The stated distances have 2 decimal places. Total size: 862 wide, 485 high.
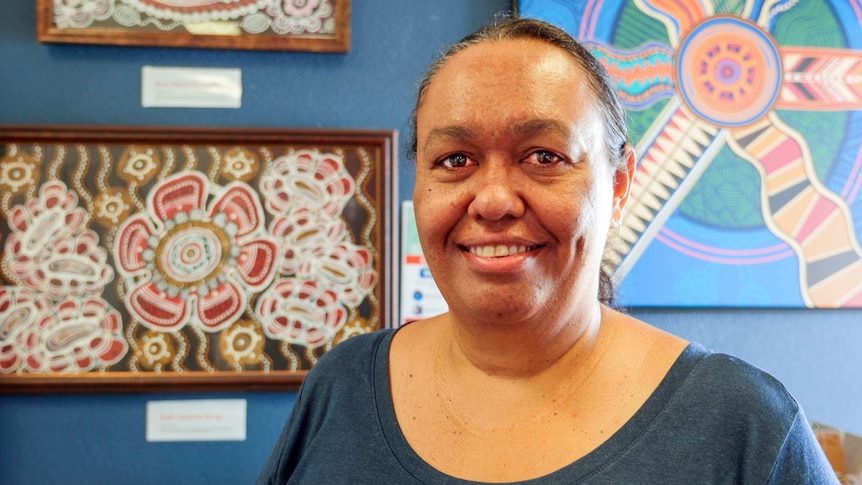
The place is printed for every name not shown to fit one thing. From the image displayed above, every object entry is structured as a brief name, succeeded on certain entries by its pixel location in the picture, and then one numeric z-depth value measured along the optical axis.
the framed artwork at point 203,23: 1.26
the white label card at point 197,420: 1.28
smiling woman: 0.66
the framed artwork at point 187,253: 1.25
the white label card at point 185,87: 1.29
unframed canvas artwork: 1.37
